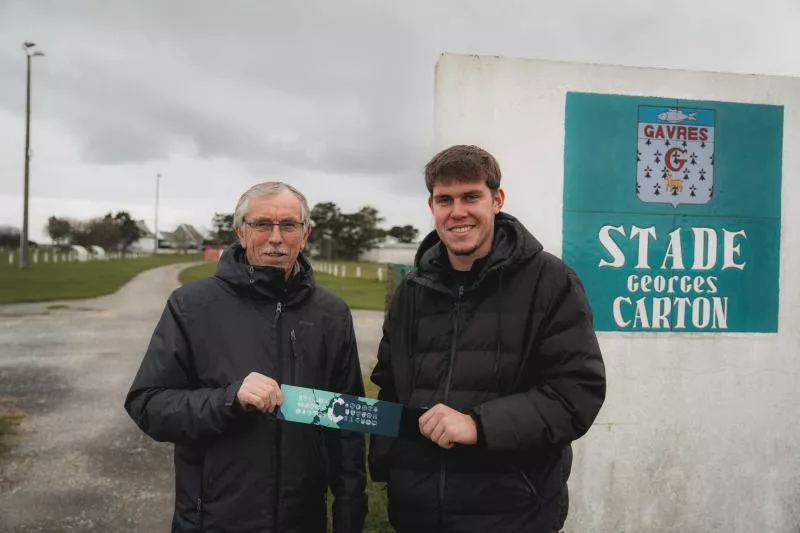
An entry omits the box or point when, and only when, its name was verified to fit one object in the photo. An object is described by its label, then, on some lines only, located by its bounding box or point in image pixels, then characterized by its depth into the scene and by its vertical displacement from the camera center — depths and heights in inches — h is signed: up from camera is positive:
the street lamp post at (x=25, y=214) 1064.8 +56.9
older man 81.5 -16.4
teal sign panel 143.5 +14.3
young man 75.7 -13.0
